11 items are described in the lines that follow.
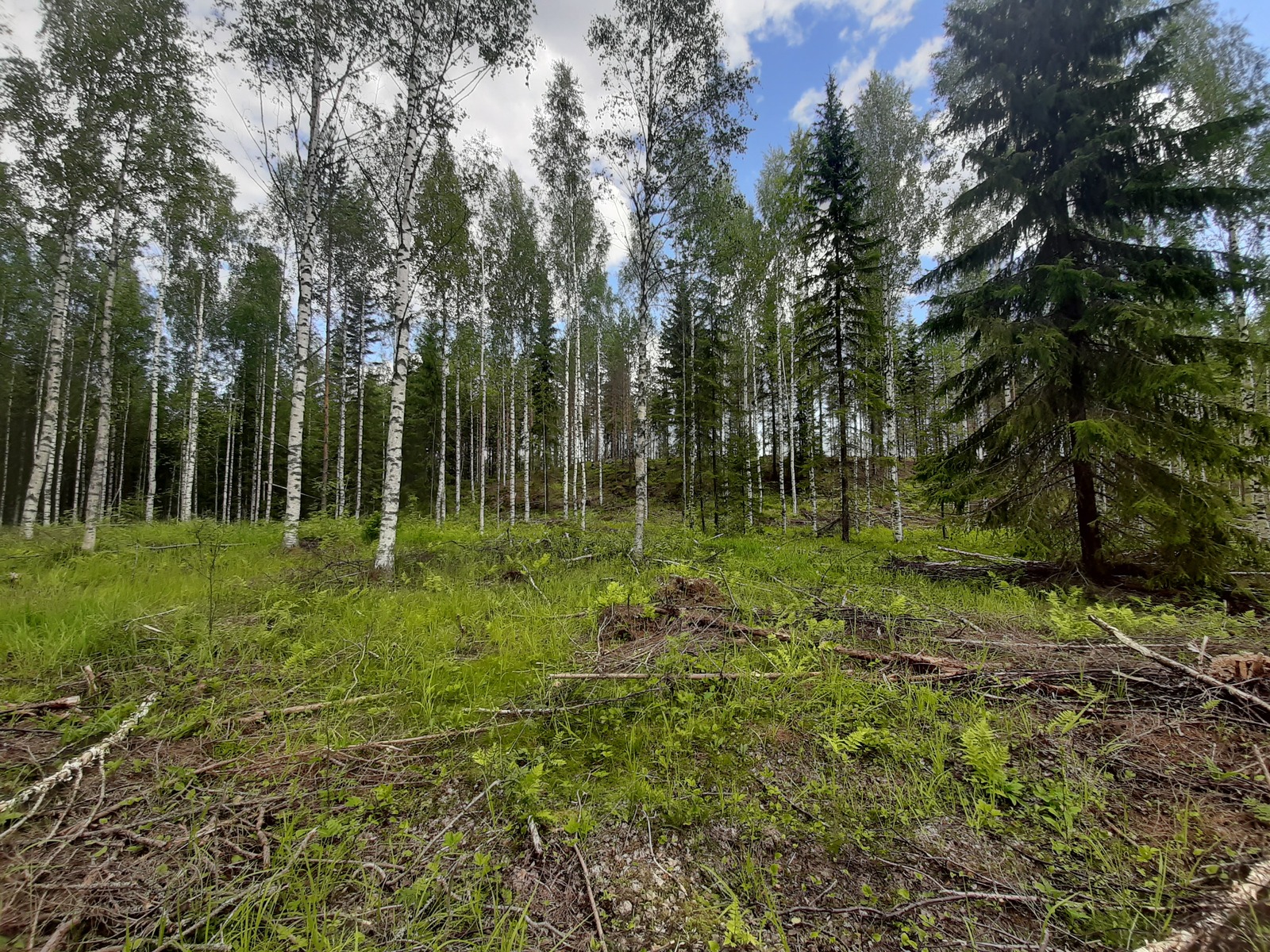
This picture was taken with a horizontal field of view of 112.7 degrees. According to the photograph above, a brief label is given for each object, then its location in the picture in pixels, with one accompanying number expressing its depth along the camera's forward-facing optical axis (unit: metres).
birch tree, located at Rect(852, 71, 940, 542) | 13.49
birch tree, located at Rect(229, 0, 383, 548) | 8.33
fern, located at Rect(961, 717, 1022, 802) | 2.18
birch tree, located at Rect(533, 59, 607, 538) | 13.61
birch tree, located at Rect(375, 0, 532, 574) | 6.99
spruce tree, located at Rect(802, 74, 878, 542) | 11.91
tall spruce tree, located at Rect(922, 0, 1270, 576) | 5.49
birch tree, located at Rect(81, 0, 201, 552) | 8.84
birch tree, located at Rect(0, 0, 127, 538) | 8.73
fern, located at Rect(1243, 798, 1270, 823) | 1.92
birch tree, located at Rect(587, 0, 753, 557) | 9.95
